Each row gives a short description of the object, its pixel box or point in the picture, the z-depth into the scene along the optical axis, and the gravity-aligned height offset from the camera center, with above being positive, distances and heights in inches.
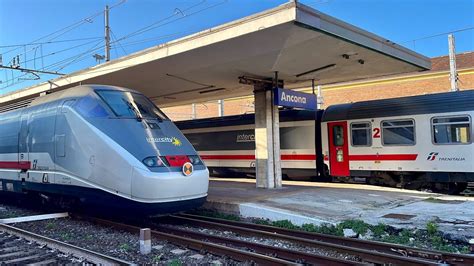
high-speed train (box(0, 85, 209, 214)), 297.9 +2.4
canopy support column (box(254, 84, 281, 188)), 538.0 +17.8
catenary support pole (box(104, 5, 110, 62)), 904.9 +274.4
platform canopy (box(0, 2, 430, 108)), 364.5 +104.7
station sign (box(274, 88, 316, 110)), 496.4 +67.2
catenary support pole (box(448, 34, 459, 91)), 916.0 +202.4
